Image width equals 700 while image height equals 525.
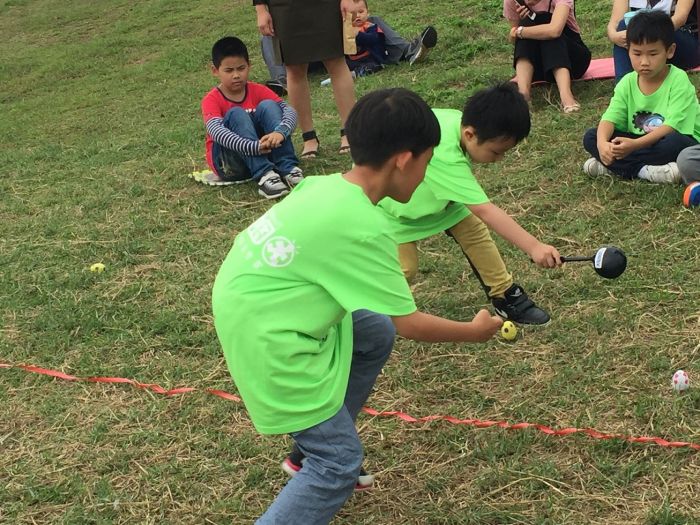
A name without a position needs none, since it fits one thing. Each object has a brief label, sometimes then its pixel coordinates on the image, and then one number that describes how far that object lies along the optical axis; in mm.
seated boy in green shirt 4539
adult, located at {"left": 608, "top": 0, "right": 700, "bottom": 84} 5586
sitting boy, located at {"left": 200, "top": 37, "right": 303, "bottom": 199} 5559
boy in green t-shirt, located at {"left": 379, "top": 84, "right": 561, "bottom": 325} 3244
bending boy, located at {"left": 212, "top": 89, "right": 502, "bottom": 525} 2139
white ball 2984
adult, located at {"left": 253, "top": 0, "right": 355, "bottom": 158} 5645
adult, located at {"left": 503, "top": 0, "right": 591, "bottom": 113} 6012
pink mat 6391
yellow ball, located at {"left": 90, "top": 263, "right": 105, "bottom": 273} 4688
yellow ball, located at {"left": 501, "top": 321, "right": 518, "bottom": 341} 3500
